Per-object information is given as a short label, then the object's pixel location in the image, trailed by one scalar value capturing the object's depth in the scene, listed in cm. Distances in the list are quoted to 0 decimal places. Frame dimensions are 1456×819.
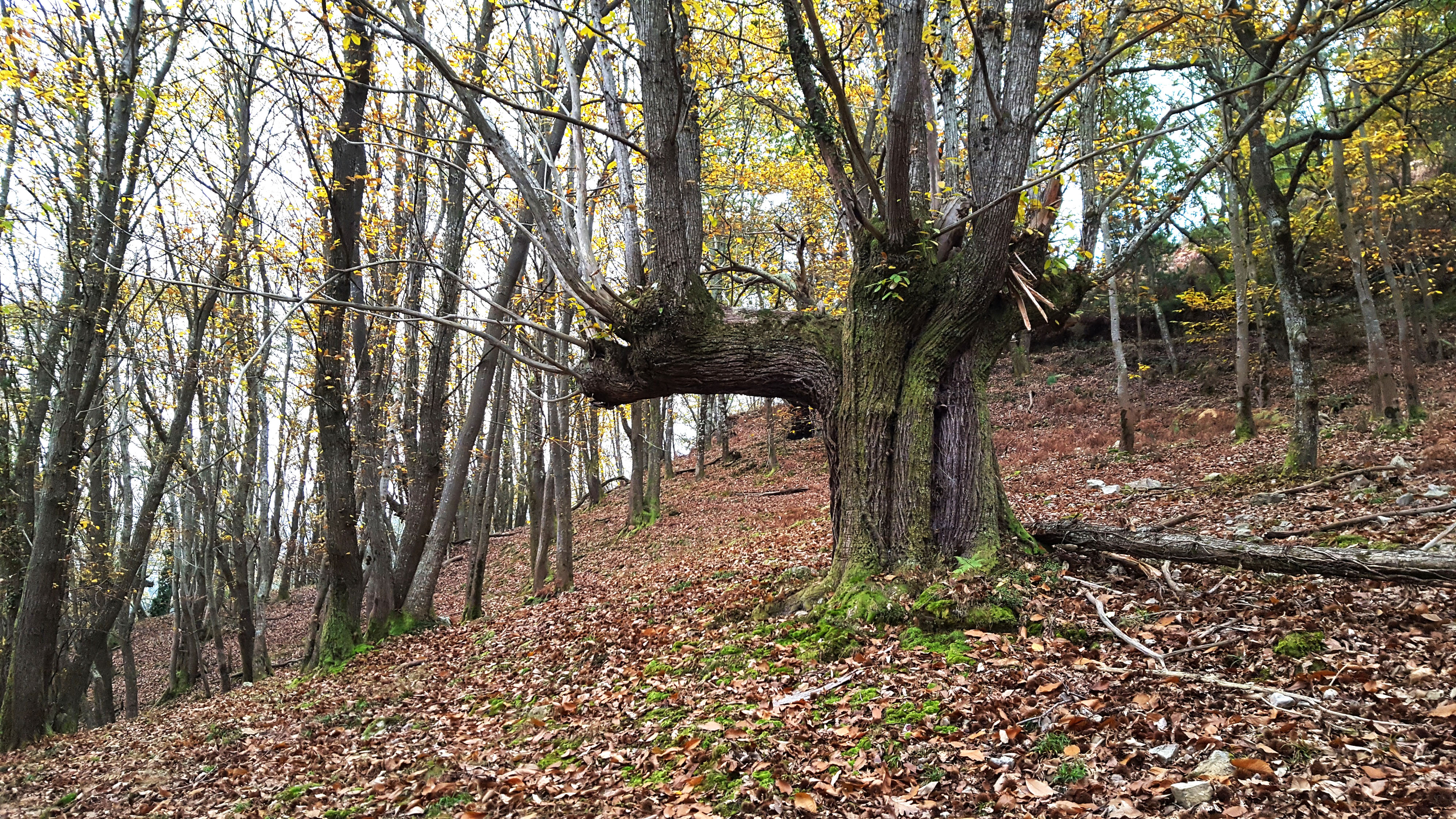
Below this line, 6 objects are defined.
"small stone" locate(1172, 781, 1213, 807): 255
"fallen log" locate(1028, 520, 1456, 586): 397
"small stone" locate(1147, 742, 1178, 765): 288
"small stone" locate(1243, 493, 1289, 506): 753
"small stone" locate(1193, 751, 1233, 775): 269
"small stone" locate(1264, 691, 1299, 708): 314
